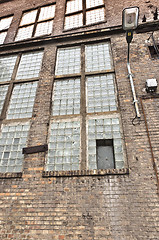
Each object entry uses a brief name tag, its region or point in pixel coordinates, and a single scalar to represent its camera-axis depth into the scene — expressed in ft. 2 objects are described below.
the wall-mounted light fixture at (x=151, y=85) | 15.40
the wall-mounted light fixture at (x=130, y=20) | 13.28
